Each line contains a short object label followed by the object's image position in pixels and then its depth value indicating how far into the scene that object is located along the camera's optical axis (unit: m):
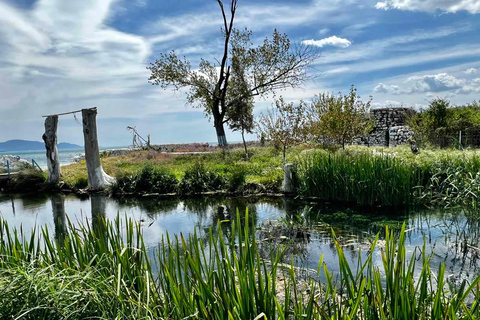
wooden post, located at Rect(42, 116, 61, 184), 13.95
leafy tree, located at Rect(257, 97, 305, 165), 14.58
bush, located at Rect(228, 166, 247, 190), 10.94
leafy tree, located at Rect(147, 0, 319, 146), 22.62
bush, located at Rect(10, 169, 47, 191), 14.29
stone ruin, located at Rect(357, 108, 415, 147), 23.44
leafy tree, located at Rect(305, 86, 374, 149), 16.19
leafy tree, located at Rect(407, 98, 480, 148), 17.52
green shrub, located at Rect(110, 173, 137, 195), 12.04
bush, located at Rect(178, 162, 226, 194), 11.30
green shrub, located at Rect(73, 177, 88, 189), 13.63
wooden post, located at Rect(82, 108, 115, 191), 12.77
